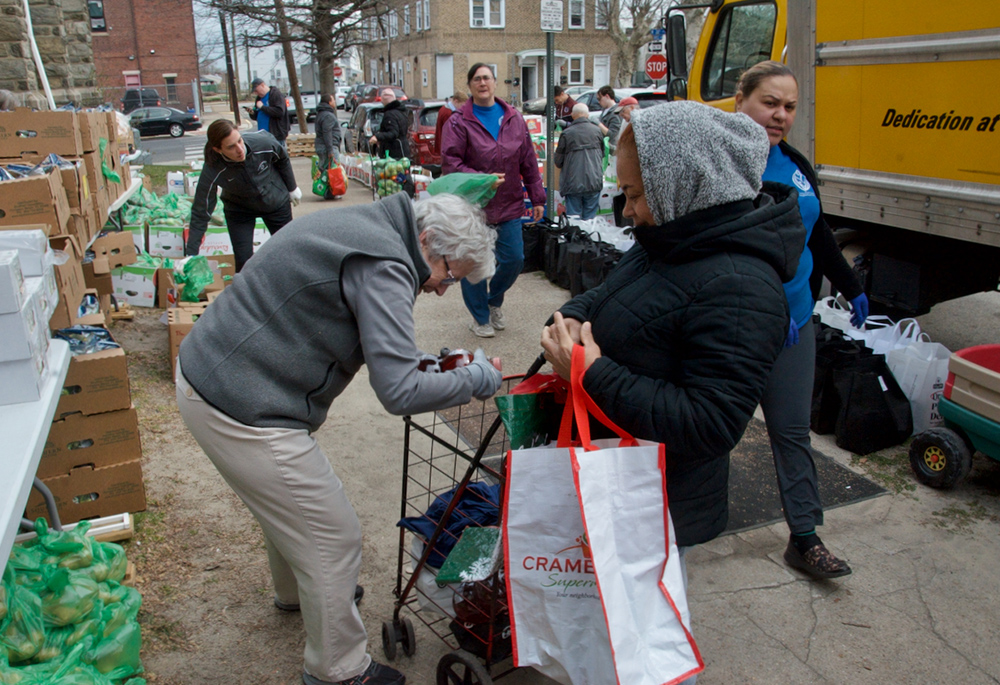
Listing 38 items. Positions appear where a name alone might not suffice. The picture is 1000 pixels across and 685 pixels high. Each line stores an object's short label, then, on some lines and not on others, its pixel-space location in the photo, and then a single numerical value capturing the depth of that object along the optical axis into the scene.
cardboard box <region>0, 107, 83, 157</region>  5.05
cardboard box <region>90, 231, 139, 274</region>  5.44
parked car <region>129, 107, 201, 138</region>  29.80
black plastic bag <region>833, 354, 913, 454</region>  4.04
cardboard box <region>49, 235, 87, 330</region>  3.67
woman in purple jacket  5.55
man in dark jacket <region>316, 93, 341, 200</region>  13.28
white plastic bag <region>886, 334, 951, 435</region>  4.11
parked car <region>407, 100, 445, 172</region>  15.85
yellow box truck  3.91
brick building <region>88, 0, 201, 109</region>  44.47
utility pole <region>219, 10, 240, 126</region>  25.12
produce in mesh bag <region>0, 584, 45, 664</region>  2.15
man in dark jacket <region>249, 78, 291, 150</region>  14.63
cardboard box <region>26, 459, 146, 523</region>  3.34
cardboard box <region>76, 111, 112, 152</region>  5.60
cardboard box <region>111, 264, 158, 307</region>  6.33
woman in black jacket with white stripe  5.33
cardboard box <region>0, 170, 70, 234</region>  3.83
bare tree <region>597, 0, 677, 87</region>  33.69
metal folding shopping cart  2.19
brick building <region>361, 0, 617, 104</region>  42.09
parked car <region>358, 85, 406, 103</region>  27.73
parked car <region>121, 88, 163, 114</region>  34.10
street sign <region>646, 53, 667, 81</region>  13.82
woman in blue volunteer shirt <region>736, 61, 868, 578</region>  2.83
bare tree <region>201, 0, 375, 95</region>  23.20
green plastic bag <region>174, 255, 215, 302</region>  6.00
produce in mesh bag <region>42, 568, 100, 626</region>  2.32
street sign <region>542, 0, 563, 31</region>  7.68
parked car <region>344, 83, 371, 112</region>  36.53
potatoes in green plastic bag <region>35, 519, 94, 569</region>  2.56
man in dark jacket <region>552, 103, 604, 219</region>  8.69
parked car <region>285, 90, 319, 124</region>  35.31
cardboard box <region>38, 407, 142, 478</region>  3.31
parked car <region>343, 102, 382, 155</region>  16.17
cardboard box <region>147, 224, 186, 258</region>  7.45
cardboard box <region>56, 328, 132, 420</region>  3.31
